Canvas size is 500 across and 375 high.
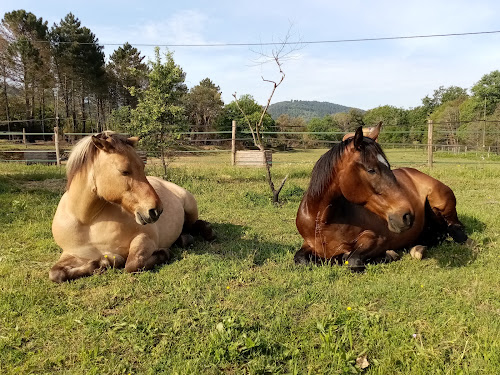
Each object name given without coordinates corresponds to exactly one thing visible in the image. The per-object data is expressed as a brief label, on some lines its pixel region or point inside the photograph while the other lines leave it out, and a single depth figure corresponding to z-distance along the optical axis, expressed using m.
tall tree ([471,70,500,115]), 45.44
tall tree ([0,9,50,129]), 28.22
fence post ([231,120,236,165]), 12.70
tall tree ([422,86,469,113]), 74.12
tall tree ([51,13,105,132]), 32.28
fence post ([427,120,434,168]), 12.76
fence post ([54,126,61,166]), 13.04
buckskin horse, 3.12
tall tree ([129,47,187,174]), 9.18
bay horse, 3.01
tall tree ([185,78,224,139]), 46.97
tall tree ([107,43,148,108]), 39.19
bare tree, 7.41
